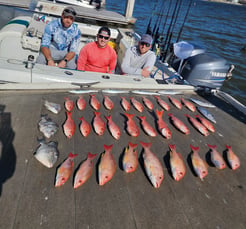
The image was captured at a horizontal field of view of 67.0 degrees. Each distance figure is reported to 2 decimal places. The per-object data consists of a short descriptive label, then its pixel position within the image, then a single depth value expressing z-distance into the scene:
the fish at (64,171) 1.96
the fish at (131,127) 2.77
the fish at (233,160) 2.55
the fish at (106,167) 2.07
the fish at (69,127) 2.55
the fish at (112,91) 3.66
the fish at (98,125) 2.68
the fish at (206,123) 3.19
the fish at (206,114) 3.46
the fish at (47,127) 2.50
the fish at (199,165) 2.32
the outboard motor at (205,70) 5.39
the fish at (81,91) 3.43
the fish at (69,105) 3.04
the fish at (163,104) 3.51
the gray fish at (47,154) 2.13
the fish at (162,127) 2.83
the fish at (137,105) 3.34
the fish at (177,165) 2.25
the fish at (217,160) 2.48
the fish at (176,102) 3.64
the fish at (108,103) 3.25
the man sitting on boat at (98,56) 4.23
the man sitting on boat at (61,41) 4.52
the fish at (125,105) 3.30
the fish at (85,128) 2.62
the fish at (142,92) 3.81
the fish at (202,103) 3.85
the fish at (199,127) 3.06
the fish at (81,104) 3.12
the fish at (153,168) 2.13
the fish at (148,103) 3.45
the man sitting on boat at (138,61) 4.75
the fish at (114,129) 2.67
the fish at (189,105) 3.66
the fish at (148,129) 2.82
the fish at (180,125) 2.98
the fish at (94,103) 3.18
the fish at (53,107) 2.93
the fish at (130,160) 2.23
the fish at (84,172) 1.99
